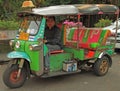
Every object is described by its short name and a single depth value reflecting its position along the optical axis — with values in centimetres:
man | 745
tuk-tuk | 679
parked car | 1196
